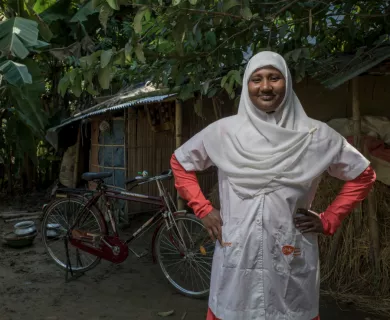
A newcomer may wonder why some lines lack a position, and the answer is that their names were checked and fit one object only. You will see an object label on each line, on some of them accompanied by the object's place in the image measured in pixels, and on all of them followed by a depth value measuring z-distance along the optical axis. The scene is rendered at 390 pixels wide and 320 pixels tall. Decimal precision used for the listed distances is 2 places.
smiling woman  1.77
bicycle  4.02
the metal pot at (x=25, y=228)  6.20
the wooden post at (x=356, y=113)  3.96
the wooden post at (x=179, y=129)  5.00
